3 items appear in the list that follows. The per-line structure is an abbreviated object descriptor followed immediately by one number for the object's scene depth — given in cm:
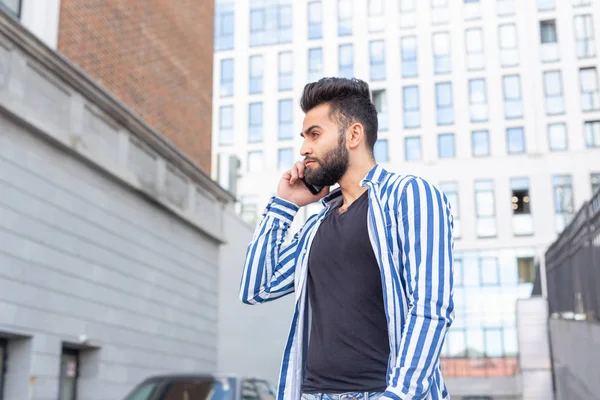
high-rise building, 4609
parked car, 978
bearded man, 246
